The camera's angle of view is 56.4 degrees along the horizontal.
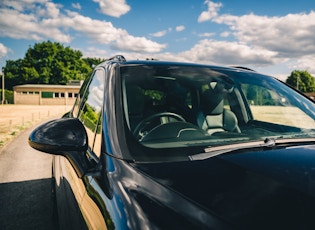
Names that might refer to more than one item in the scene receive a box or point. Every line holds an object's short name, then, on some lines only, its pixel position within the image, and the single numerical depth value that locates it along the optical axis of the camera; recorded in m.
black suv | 1.12
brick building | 59.09
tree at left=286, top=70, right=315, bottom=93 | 118.19
